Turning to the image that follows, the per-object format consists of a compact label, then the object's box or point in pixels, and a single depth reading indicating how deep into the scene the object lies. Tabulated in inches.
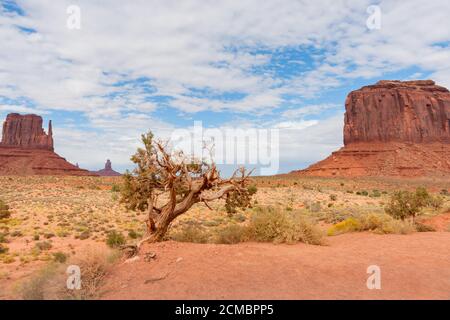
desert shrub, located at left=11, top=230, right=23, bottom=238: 711.9
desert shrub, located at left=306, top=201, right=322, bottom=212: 1159.9
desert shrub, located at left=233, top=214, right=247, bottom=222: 953.9
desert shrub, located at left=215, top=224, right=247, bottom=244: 506.3
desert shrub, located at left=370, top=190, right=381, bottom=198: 1909.4
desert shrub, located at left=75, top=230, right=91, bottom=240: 705.0
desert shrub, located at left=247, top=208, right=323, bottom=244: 493.4
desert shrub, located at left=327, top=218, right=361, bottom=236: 657.6
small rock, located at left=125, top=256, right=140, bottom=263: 380.2
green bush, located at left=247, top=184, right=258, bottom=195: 552.2
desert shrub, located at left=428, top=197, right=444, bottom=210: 982.9
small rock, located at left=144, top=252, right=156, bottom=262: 380.4
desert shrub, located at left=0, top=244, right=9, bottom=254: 574.7
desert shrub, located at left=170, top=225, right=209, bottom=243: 510.6
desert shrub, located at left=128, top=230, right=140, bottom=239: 665.8
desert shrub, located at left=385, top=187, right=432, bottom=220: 756.0
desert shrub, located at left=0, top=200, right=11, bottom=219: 904.7
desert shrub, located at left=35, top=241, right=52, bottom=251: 602.4
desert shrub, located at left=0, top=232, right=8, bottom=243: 651.0
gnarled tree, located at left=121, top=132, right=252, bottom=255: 470.6
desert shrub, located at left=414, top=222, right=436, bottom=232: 655.8
